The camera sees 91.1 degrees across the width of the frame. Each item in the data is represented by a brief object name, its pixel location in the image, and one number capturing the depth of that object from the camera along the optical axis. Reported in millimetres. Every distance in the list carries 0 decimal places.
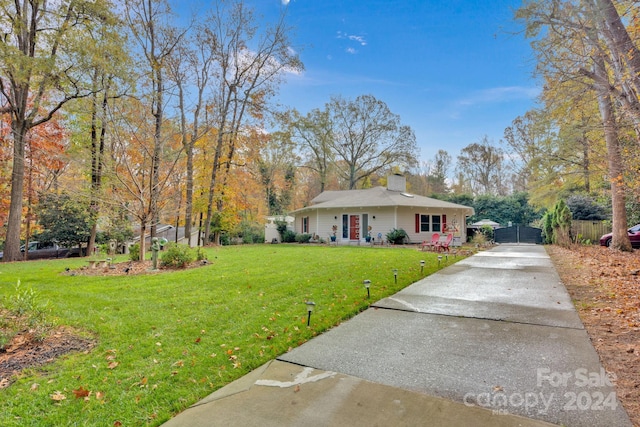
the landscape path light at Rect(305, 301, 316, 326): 3816
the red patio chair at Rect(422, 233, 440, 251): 14145
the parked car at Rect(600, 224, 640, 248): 13805
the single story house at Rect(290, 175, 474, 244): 18328
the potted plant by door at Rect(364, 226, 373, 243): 18503
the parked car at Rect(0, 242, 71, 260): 15820
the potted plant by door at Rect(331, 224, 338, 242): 19672
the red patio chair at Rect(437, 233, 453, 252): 13430
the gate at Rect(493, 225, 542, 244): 22938
